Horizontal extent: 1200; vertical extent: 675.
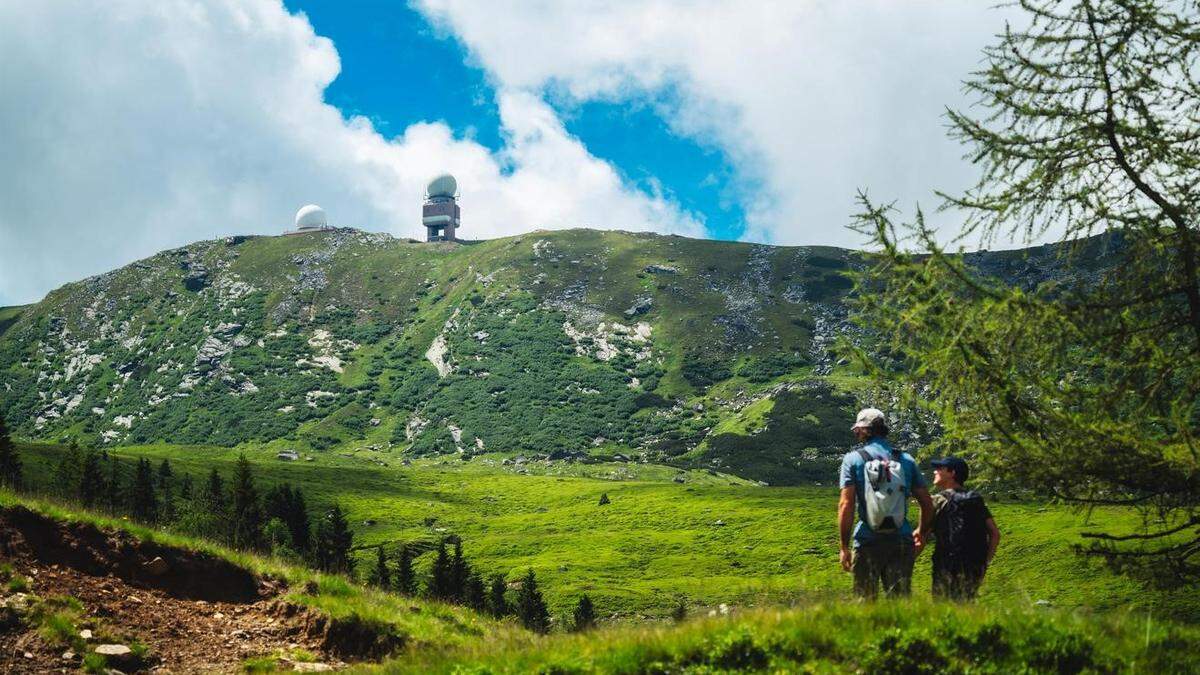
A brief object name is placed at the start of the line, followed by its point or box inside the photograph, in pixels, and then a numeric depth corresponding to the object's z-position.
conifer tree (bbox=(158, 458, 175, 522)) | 95.36
